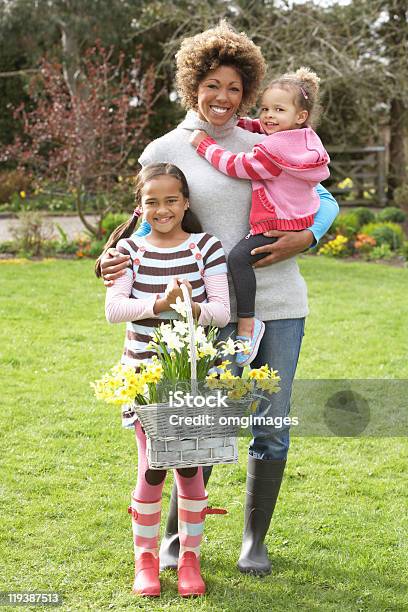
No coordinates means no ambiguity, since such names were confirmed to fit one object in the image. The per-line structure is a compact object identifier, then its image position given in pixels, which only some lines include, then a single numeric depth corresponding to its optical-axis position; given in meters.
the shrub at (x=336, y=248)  10.67
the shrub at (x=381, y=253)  10.51
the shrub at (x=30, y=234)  10.61
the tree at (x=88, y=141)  11.35
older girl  2.80
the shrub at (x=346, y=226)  11.06
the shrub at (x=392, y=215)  11.98
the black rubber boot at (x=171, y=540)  3.19
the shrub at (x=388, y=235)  10.78
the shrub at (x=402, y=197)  12.78
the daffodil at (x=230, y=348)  2.68
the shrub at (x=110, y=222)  11.00
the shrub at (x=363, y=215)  11.64
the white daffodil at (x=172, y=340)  2.59
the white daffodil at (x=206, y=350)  2.63
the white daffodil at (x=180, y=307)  2.59
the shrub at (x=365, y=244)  10.70
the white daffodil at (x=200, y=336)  2.64
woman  2.91
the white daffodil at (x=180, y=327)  2.61
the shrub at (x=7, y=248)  10.98
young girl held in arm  2.88
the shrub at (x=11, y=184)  17.05
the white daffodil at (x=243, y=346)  2.77
